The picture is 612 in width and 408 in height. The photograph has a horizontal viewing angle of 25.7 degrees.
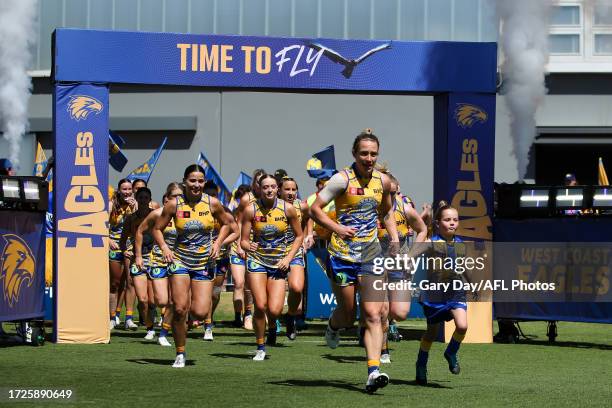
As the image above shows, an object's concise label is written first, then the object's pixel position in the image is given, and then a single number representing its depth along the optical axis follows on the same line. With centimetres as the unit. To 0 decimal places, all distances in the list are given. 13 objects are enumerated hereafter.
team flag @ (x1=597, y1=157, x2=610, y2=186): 2348
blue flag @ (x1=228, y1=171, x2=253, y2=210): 2419
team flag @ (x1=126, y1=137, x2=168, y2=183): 2216
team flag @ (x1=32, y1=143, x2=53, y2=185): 2284
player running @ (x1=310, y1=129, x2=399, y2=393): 1161
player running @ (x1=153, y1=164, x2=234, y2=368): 1360
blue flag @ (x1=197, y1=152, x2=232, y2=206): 2380
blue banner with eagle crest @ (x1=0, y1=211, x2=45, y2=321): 1597
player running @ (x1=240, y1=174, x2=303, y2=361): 1498
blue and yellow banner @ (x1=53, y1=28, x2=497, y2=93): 1686
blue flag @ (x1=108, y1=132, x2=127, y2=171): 2236
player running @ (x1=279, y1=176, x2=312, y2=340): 1734
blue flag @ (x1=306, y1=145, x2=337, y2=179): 2208
